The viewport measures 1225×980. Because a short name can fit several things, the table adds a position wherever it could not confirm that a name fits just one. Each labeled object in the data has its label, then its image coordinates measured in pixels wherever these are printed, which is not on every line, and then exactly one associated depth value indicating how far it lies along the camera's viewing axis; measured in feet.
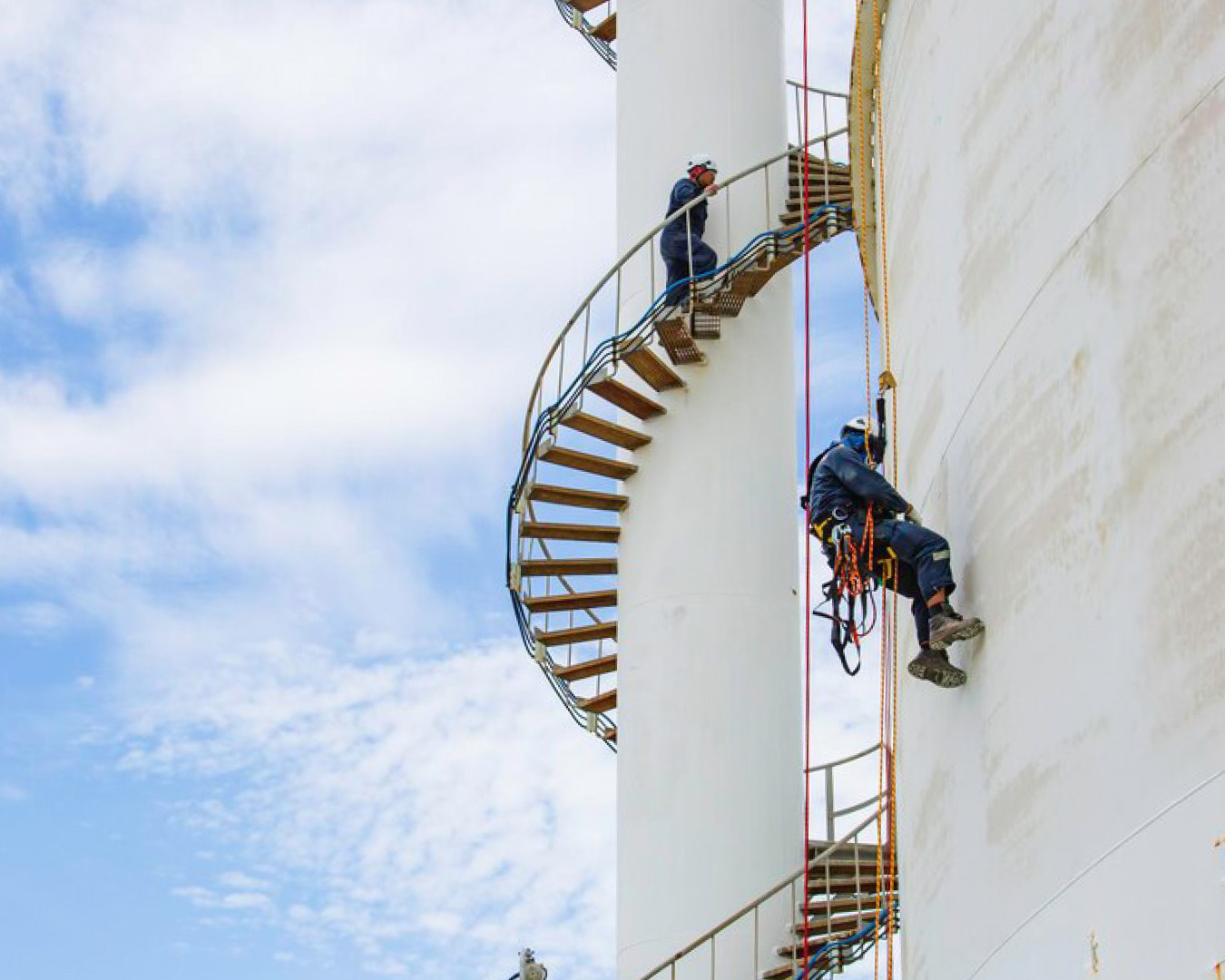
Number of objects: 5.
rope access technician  40.65
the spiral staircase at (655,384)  72.74
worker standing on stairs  75.66
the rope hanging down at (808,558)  51.52
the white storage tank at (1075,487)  31.68
